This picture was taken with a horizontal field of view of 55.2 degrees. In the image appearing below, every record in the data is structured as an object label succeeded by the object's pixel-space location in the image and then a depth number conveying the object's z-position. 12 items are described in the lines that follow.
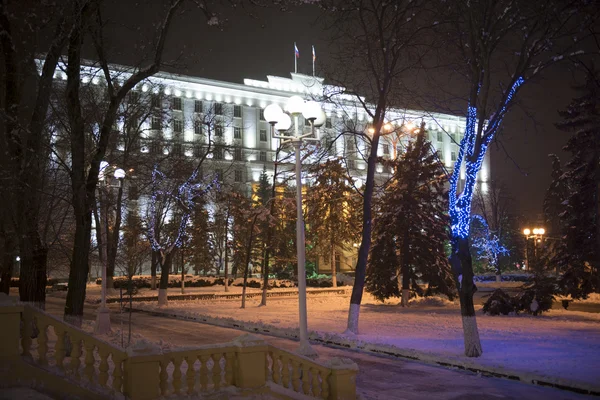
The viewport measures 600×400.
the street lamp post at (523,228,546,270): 42.38
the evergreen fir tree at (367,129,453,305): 31.73
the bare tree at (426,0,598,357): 13.95
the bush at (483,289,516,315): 25.12
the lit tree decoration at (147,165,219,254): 29.98
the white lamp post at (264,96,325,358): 12.53
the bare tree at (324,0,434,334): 18.53
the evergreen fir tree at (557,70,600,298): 28.33
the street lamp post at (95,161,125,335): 17.43
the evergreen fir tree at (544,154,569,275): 64.00
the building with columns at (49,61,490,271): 81.75
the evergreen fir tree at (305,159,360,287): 39.28
